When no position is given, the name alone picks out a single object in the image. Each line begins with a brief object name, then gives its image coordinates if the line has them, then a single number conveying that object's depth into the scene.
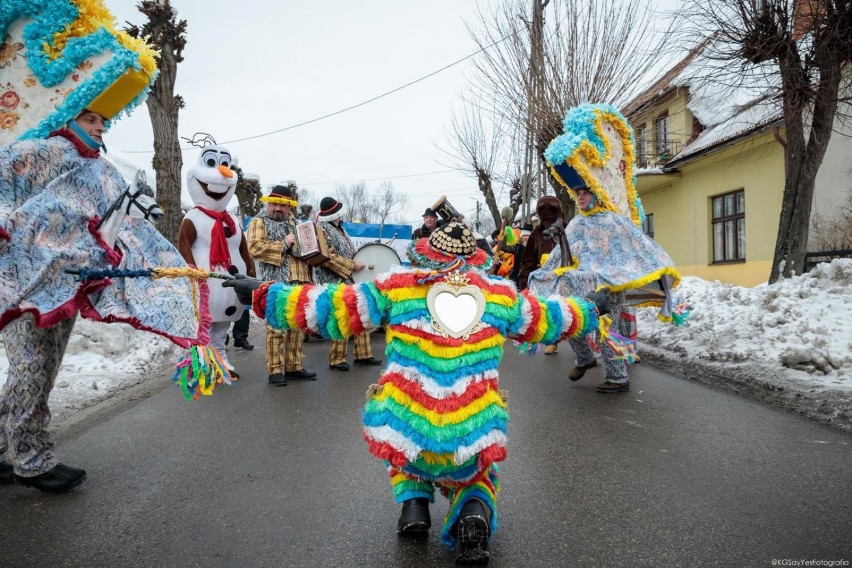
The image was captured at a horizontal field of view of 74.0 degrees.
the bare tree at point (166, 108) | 10.30
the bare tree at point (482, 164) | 23.58
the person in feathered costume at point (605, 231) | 5.02
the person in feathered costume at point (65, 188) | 2.93
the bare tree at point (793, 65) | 7.93
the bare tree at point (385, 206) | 73.94
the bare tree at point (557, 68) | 12.30
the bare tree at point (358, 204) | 70.06
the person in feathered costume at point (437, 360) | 2.40
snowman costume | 5.29
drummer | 6.74
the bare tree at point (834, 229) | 12.78
